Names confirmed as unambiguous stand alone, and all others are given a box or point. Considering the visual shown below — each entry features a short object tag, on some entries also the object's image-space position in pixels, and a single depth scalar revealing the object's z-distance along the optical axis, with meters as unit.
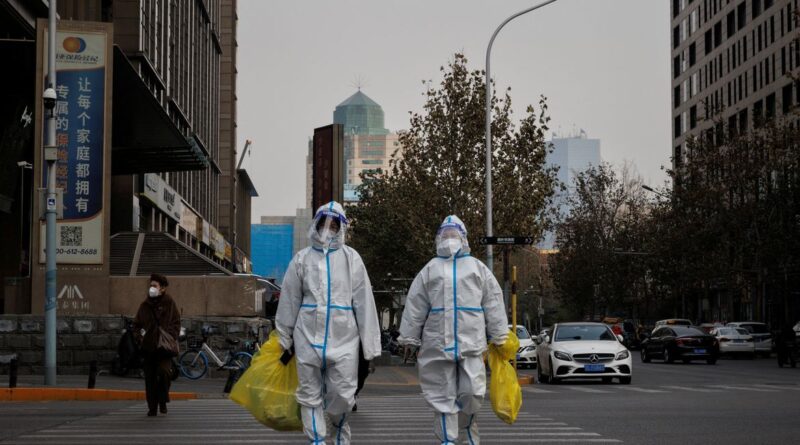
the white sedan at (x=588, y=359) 26.62
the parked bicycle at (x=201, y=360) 24.20
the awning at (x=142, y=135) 32.56
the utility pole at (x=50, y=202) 20.34
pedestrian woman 15.27
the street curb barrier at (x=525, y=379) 26.89
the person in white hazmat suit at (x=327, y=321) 8.99
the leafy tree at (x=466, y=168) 42.25
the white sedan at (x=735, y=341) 50.91
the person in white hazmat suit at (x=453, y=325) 9.48
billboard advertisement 25.73
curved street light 34.12
